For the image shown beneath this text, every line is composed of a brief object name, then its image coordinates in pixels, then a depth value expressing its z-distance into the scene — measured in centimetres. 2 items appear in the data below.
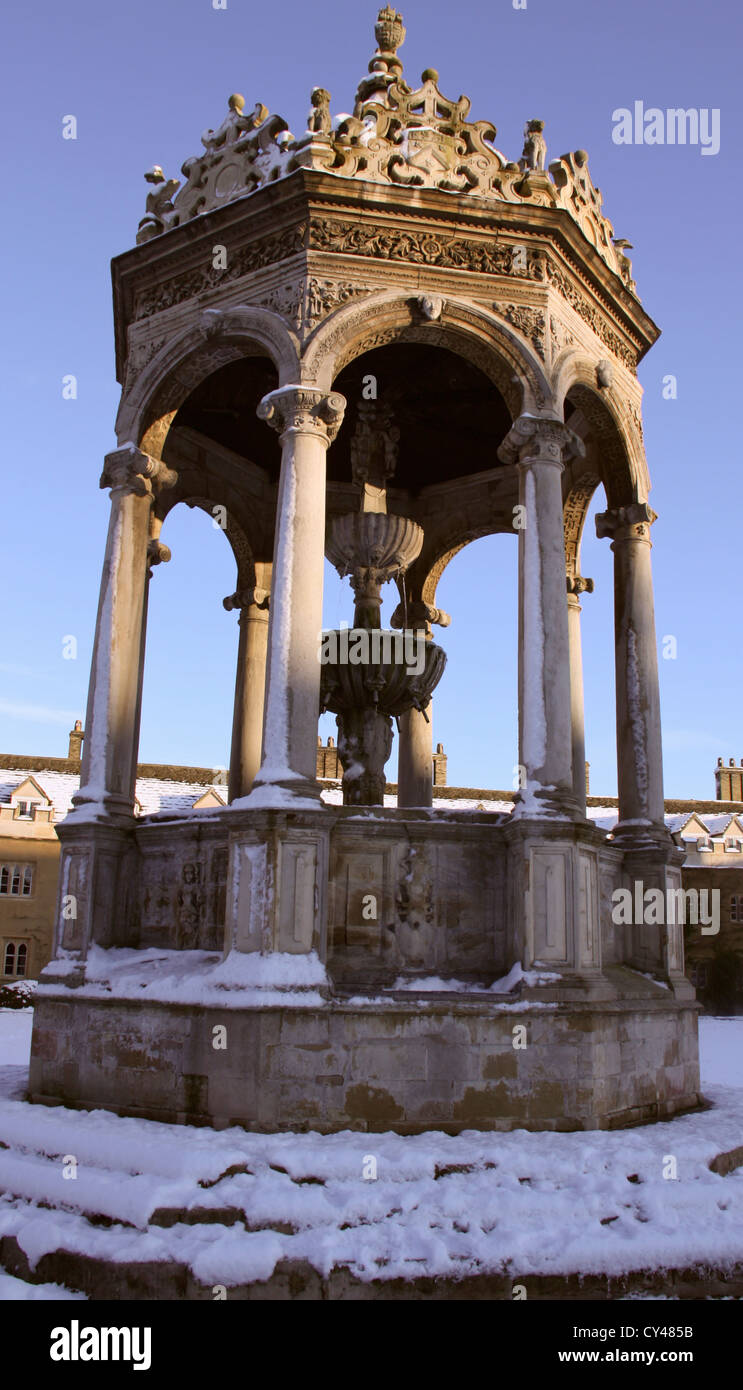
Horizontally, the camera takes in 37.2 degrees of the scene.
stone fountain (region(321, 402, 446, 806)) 1185
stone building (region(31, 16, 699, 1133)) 847
